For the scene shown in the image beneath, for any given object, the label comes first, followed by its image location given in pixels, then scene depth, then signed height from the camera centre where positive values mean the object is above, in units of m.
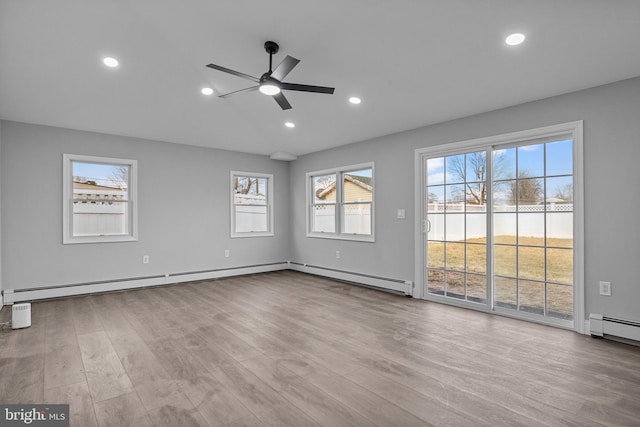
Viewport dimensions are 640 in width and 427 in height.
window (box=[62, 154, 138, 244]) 5.01 +0.26
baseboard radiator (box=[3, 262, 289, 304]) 4.63 -1.15
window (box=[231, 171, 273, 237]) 6.80 +0.24
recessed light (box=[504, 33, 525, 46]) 2.73 +1.51
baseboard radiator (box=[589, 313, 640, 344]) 3.12 -1.12
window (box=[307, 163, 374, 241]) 5.94 +0.24
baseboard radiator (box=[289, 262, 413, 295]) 5.12 -1.14
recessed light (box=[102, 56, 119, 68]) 3.36 +1.62
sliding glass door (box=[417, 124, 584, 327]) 3.69 -0.13
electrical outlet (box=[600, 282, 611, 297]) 3.31 -0.76
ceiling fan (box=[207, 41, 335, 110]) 2.78 +1.22
